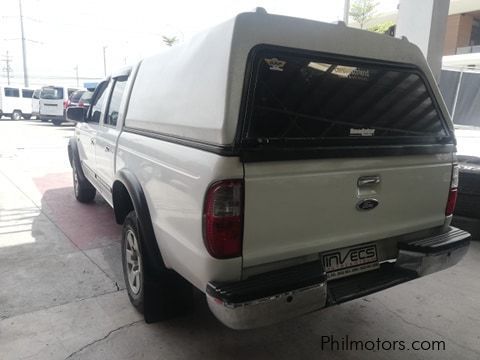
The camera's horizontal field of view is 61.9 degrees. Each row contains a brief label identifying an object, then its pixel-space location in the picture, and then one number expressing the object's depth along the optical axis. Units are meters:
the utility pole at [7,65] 64.81
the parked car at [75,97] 20.67
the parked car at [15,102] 24.44
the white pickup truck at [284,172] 2.09
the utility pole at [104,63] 61.56
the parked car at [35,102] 24.40
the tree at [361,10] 22.59
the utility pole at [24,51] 34.97
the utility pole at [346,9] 10.23
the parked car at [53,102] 21.67
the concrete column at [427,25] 5.66
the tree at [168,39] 37.36
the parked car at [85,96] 16.25
